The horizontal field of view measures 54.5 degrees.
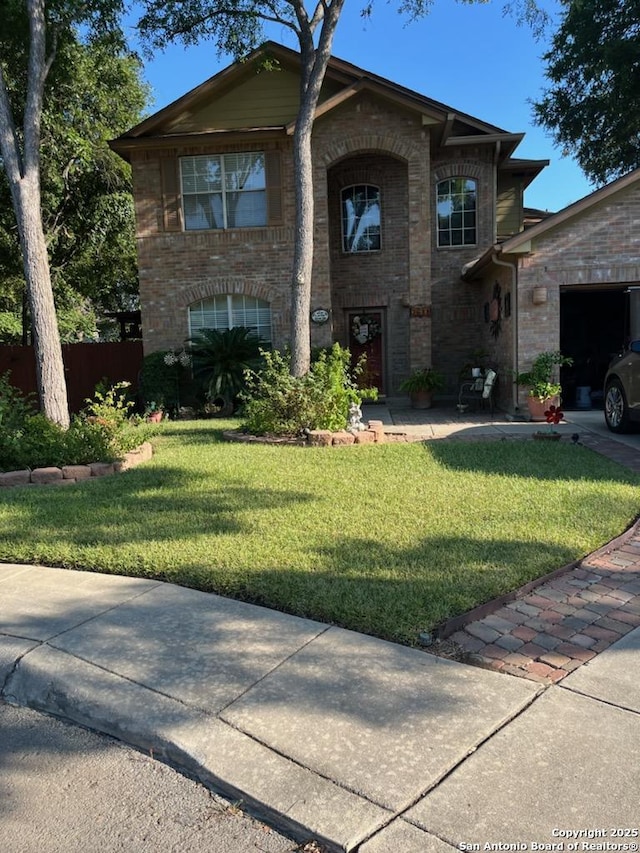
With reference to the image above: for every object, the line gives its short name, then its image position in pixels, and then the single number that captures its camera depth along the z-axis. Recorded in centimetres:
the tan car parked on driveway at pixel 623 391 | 849
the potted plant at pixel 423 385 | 1378
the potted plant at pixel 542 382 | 1077
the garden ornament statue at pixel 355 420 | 932
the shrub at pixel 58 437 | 720
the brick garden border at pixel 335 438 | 874
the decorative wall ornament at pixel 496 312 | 1282
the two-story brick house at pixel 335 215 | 1391
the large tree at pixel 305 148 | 1030
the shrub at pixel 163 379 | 1380
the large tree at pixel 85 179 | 1675
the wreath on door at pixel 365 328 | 1552
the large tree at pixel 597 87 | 1756
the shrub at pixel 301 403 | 922
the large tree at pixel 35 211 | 873
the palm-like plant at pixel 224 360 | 1306
